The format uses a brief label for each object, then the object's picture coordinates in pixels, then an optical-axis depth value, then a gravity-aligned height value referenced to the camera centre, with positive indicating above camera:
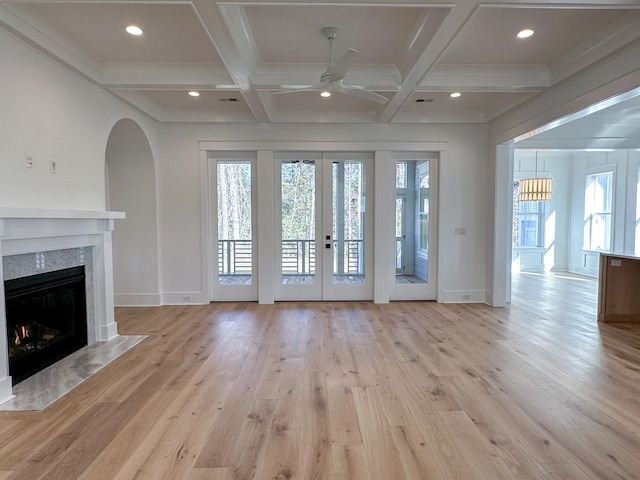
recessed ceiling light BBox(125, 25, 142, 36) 3.10 +1.71
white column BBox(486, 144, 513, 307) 5.32 +0.00
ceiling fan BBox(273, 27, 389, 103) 2.98 +1.32
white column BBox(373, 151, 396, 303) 5.59 -0.06
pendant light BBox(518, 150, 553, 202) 7.75 +0.73
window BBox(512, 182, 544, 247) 9.25 -0.03
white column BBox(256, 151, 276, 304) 5.55 -0.04
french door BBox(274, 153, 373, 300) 5.68 -0.04
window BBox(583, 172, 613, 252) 8.03 +0.29
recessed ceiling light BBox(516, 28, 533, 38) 3.16 +1.72
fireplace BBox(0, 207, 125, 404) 2.62 -0.30
